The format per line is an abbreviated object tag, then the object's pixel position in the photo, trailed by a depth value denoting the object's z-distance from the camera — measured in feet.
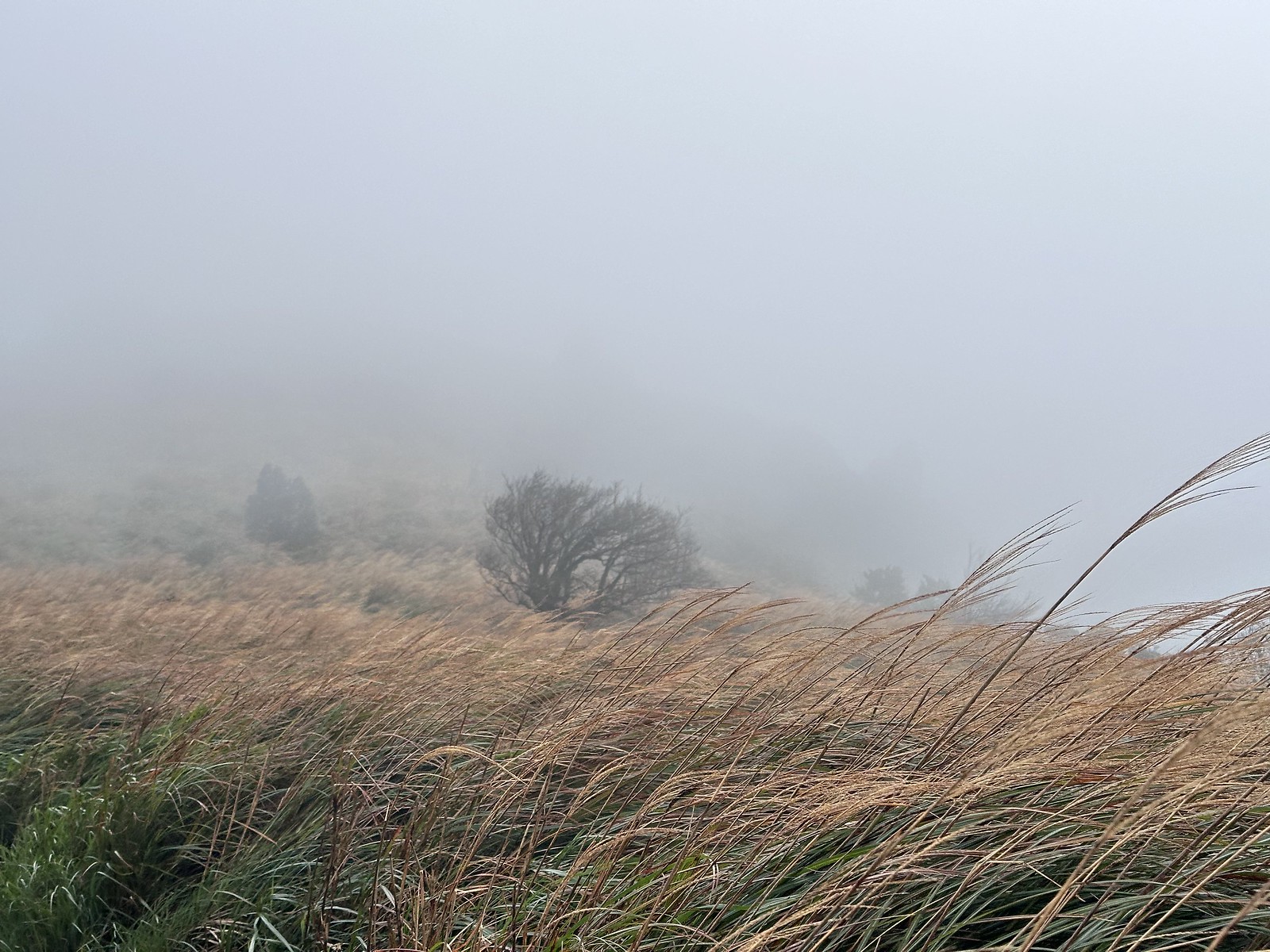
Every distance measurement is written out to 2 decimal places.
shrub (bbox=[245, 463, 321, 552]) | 78.64
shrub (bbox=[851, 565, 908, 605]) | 90.53
